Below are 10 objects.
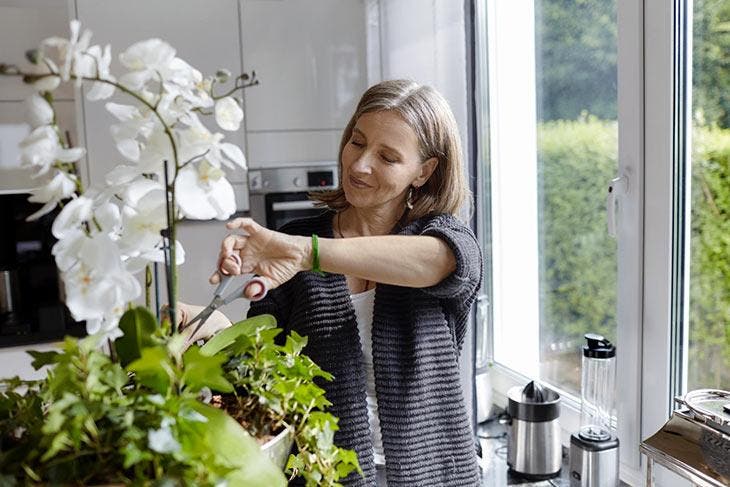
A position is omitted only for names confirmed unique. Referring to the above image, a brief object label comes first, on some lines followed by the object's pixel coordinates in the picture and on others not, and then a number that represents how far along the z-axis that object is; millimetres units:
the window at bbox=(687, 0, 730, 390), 1220
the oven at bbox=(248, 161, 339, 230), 2467
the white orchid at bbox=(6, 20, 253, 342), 480
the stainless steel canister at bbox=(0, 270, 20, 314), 2459
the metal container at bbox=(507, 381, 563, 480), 1499
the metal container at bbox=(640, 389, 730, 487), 902
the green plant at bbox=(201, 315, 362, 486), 556
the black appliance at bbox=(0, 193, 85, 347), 2459
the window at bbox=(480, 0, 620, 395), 1605
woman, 1146
